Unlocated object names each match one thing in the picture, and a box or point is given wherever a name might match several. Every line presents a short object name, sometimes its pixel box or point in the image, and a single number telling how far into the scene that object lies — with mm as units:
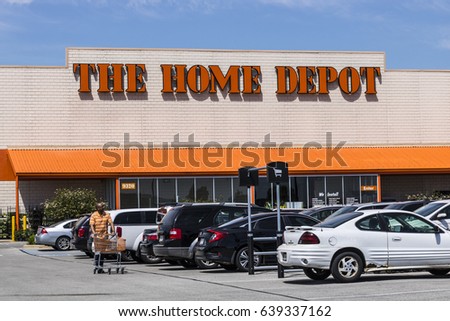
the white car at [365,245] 17344
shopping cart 21609
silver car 35094
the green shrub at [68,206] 42688
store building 46375
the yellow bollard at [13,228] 43844
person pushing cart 21922
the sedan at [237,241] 21266
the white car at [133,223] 26797
